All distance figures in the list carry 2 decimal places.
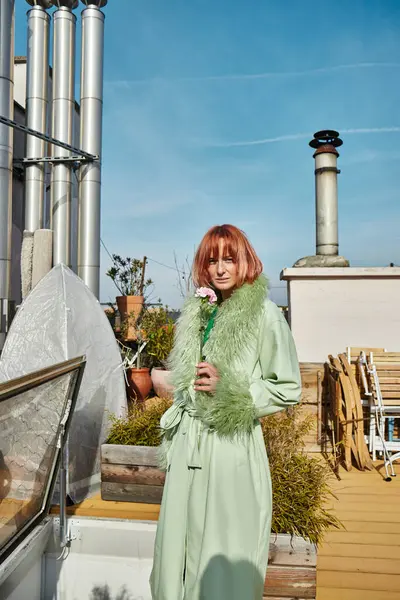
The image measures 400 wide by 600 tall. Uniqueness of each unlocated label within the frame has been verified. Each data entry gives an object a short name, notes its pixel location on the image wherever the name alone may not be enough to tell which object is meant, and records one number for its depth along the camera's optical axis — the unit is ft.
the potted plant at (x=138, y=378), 16.22
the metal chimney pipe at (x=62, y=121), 19.60
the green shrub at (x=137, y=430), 9.73
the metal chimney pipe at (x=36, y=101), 19.71
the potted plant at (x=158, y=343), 16.08
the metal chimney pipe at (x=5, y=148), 17.74
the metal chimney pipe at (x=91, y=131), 19.48
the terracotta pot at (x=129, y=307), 17.93
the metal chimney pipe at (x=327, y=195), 17.76
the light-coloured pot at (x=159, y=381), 15.93
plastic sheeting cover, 9.76
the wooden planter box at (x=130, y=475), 9.18
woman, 5.02
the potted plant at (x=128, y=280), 18.71
